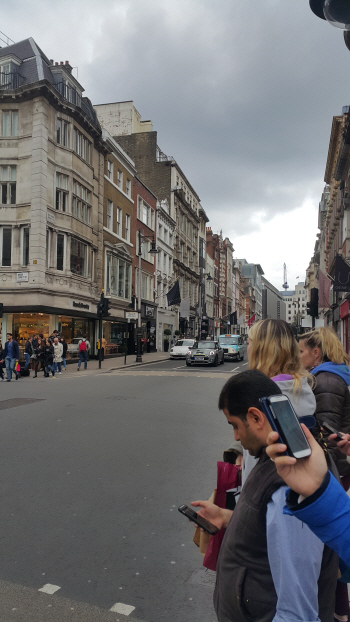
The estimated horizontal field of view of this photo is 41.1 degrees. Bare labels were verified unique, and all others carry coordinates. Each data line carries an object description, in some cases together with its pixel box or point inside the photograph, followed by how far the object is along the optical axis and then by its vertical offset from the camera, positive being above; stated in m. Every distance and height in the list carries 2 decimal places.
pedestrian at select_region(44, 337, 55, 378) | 19.50 -0.85
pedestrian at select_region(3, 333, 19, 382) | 17.62 -0.72
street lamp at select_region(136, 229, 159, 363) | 29.80 +0.08
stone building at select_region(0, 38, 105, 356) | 25.31 +7.97
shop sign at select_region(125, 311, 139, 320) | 28.17 +1.32
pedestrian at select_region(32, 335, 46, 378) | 19.95 -0.74
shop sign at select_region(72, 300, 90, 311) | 27.64 +1.93
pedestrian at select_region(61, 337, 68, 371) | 22.81 -0.74
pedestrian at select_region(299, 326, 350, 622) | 2.89 -0.39
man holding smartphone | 1.42 -0.68
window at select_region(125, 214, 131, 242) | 38.25 +9.05
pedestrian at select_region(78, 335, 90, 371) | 23.47 -0.67
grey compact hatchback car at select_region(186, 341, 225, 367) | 27.23 -1.02
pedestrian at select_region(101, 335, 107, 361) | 30.52 -0.71
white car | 34.19 -0.98
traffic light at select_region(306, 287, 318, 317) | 12.21 +0.89
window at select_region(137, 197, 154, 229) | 41.62 +11.56
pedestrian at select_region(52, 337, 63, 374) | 20.41 -0.63
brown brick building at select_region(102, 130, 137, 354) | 33.81 +7.31
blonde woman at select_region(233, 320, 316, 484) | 2.05 -0.09
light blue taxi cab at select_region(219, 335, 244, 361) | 33.91 -0.70
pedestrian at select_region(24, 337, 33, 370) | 21.27 -0.69
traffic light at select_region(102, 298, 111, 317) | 24.50 +1.56
